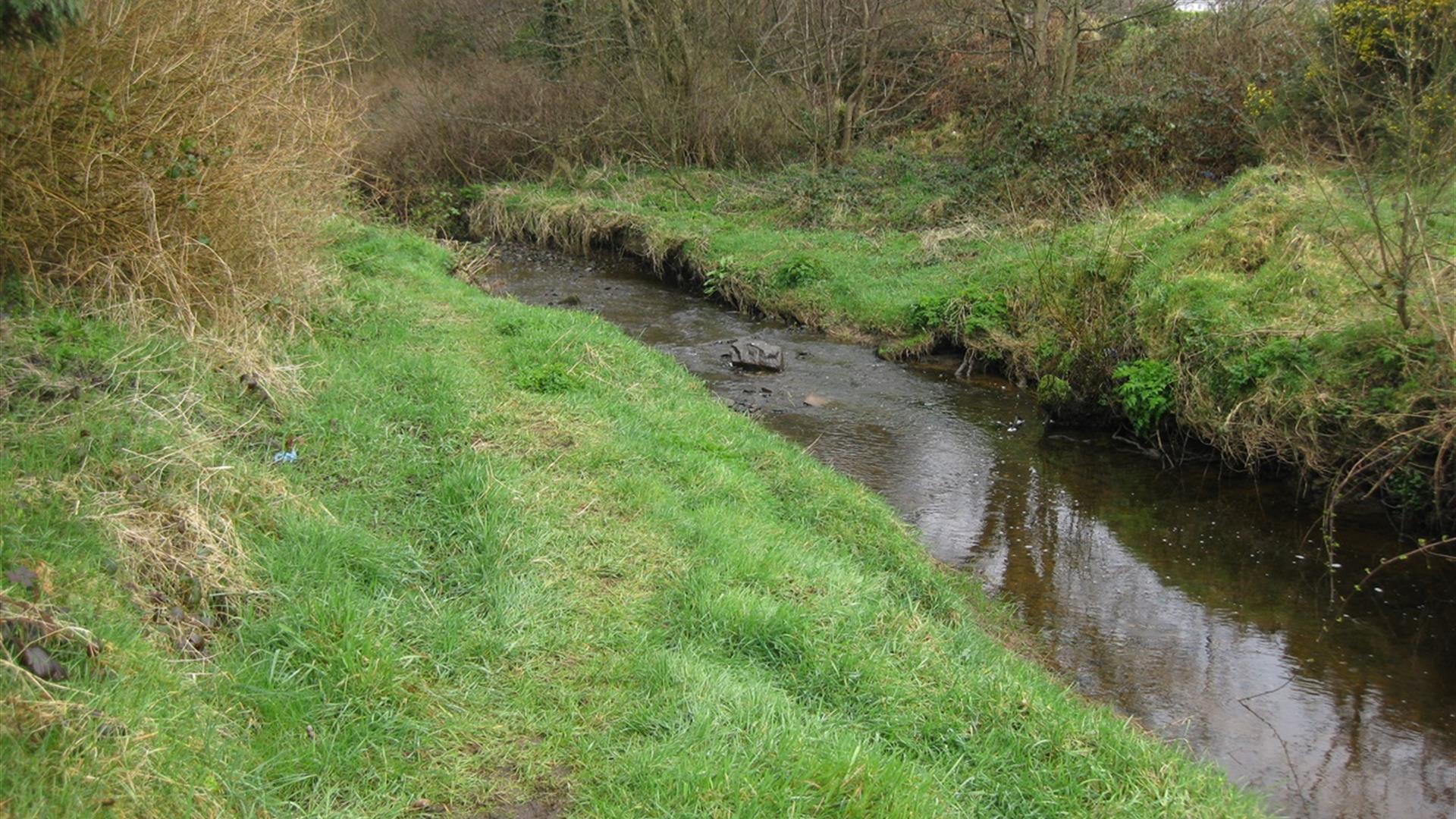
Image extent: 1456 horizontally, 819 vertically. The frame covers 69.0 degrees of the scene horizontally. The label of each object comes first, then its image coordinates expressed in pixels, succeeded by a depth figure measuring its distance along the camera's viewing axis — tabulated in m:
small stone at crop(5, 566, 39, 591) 3.56
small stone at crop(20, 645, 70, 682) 3.29
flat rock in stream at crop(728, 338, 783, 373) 12.54
